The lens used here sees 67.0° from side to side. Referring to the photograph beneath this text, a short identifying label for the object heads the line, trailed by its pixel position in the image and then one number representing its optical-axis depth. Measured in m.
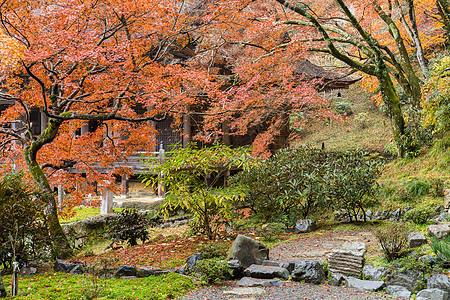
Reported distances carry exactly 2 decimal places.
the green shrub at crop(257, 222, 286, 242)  7.18
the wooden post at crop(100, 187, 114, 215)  11.87
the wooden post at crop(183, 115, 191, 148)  14.80
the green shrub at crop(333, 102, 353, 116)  23.55
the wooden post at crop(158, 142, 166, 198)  13.46
